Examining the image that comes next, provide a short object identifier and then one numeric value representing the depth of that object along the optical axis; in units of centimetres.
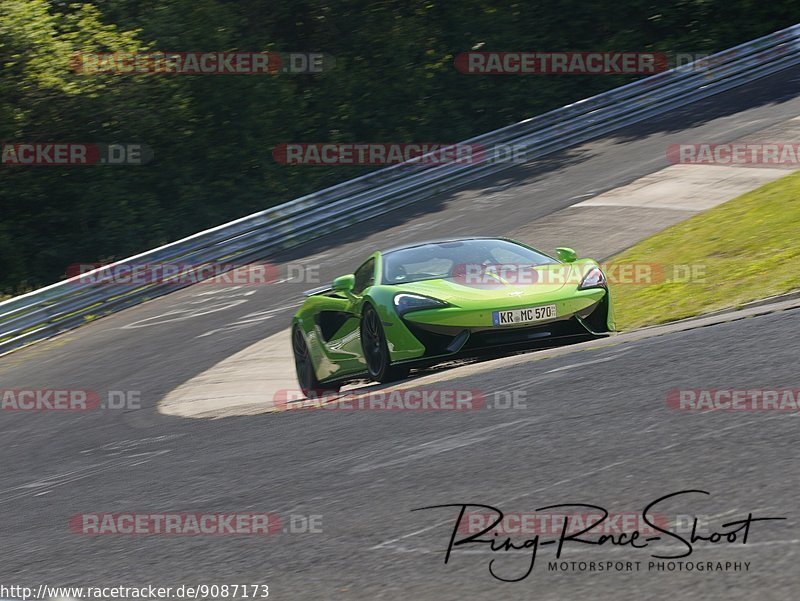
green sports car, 1950
